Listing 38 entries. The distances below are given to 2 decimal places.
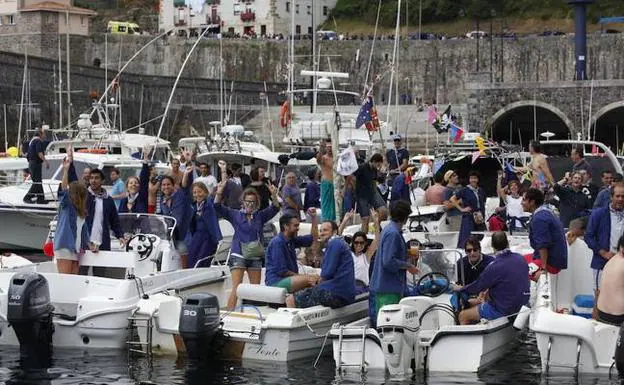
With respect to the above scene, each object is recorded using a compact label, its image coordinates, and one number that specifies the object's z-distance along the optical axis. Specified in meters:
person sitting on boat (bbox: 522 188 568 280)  12.98
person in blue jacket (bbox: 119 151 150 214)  17.70
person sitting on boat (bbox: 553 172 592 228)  16.56
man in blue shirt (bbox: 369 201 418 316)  12.57
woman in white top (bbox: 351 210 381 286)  14.23
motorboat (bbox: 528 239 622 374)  11.84
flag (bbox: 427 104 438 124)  36.38
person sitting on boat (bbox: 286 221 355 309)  13.16
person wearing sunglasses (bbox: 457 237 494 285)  13.46
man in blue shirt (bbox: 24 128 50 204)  23.25
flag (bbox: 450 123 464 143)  30.97
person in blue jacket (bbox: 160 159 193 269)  15.59
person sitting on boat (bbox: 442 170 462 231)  17.59
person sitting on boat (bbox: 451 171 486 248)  17.17
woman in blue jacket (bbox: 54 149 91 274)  14.22
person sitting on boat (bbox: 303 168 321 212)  20.39
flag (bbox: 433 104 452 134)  32.22
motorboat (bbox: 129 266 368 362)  12.97
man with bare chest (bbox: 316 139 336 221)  17.73
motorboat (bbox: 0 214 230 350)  13.27
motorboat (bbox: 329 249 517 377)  12.13
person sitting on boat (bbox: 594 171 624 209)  14.81
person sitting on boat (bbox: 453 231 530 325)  12.77
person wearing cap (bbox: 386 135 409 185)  22.84
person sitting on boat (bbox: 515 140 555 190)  17.17
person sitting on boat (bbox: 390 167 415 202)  19.50
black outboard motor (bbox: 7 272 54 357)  13.17
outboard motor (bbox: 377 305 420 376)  12.07
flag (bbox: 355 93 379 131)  22.19
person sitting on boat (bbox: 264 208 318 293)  13.56
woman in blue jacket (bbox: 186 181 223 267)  15.23
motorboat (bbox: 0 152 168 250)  23.20
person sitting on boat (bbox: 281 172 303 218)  16.97
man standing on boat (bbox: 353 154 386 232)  16.97
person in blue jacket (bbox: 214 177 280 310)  14.39
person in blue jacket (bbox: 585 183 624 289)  12.91
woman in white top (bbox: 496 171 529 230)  18.97
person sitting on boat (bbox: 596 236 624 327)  11.62
